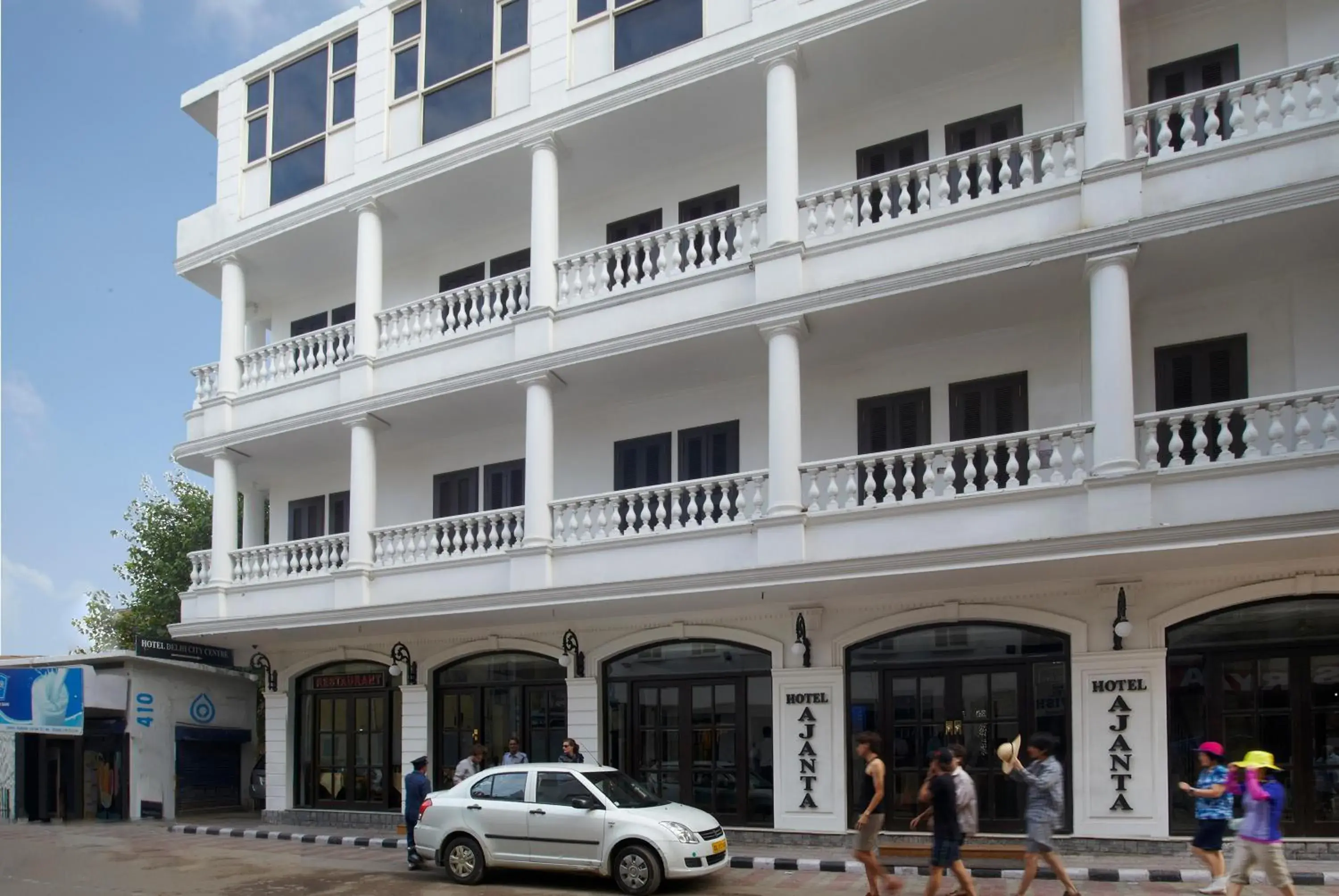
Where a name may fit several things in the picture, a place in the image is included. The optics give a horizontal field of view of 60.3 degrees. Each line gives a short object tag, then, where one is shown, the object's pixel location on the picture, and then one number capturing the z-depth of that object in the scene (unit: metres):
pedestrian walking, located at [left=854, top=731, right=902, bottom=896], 11.52
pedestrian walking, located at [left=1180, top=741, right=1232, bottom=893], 11.29
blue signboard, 23.22
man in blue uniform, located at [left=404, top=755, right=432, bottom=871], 15.86
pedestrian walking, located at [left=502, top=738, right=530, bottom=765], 17.09
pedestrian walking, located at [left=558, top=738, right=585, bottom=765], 16.62
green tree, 39.00
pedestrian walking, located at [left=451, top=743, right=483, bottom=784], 16.77
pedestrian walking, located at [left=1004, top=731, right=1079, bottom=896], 11.11
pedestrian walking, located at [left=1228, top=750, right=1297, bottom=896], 10.33
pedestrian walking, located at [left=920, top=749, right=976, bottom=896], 11.18
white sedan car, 12.85
